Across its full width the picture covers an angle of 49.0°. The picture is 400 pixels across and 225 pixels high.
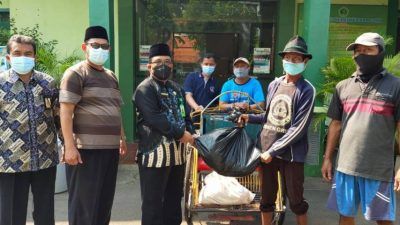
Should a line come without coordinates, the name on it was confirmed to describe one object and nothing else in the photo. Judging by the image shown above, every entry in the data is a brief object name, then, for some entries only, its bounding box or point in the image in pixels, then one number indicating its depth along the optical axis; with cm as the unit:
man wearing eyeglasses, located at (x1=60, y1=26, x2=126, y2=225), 339
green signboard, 811
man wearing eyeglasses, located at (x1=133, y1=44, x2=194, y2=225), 359
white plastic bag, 412
